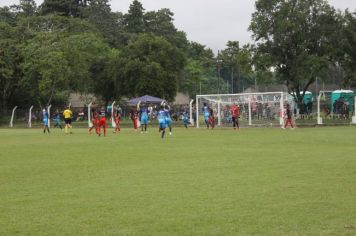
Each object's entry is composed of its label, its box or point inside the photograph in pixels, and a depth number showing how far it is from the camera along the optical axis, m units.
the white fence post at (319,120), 41.59
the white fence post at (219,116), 44.19
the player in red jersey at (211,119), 40.88
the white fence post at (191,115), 46.97
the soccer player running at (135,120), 38.80
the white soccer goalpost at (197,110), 44.00
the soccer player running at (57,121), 45.91
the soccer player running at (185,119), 43.88
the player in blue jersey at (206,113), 41.06
